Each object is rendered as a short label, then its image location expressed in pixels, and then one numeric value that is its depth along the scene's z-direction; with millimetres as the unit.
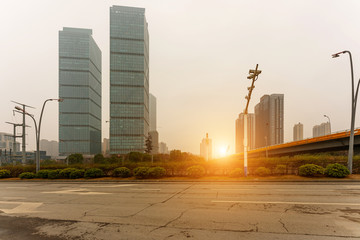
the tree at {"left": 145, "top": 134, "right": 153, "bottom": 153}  113312
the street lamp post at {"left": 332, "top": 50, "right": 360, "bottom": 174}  16694
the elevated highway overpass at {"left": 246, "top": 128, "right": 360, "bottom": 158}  28484
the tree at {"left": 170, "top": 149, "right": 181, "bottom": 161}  85969
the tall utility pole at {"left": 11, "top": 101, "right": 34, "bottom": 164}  32200
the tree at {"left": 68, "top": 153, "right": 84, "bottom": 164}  99812
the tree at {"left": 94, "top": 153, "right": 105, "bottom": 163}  97175
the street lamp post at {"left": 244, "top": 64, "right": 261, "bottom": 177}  14461
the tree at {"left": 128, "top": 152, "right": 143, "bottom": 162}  87500
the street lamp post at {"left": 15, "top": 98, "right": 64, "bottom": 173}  22141
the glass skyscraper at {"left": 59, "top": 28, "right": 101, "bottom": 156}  142875
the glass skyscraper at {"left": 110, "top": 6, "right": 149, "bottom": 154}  125938
